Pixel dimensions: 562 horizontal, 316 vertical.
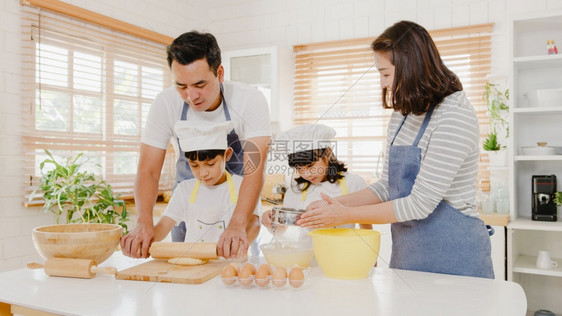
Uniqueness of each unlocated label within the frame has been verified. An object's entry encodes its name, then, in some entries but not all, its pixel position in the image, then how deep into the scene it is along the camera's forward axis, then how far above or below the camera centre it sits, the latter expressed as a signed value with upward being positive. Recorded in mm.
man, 1591 +156
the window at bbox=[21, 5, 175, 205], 2916 +454
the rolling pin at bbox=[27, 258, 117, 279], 1281 -305
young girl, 2008 -48
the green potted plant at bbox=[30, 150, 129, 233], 2852 -239
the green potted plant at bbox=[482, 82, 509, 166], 3023 +254
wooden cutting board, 1231 -315
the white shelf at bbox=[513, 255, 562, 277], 2625 -632
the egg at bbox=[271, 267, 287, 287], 1124 -289
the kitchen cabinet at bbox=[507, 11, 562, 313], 2822 +147
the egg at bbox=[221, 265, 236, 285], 1162 -291
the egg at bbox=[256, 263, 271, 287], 1130 -285
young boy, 1720 -163
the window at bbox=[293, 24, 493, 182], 3340 +576
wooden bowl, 1328 -249
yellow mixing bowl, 1233 -256
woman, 1306 -36
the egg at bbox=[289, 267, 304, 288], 1118 -288
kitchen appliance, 2750 -236
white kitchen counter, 997 -325
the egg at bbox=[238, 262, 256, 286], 1143 -287
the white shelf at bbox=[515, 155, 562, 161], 2693 +1
